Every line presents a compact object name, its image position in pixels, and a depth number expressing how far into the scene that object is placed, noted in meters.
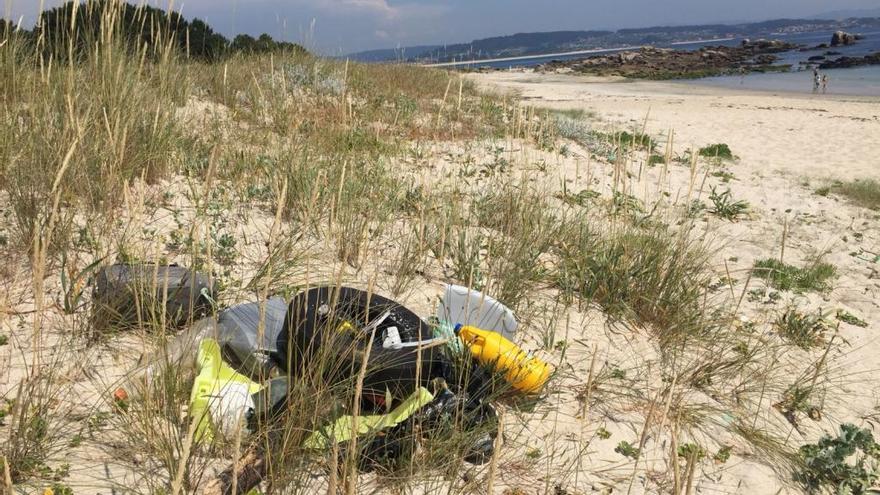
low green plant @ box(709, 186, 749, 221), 6.12
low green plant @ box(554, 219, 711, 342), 3.35
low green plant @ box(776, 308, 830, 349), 3.53
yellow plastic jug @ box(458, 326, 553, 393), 2.37
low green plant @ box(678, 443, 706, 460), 2.39
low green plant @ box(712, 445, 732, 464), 2.43
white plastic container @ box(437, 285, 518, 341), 2.71
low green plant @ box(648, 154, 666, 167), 7.79
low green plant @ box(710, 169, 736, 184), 7.46
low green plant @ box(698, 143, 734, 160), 8.88
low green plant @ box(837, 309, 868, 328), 3.95
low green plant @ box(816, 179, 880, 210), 6.90
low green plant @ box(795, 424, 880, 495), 2.33
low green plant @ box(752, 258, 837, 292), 4.33
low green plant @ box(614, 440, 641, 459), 2.37
